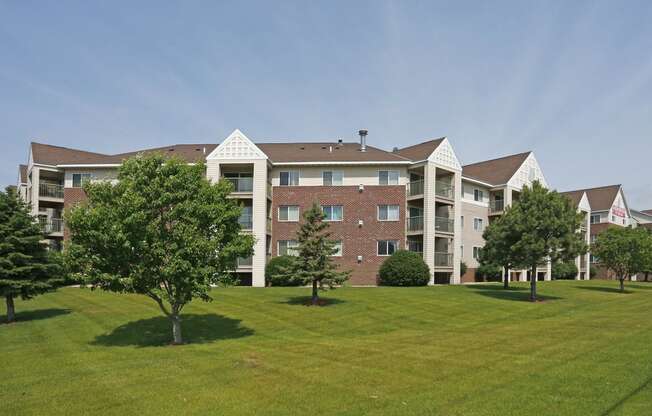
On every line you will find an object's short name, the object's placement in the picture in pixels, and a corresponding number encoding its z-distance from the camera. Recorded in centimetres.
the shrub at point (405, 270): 3703
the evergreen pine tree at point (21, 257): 2323
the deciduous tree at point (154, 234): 1741
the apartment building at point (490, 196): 4719
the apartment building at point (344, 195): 3953
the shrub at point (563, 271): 5453
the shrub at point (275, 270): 3734
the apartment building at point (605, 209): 6662
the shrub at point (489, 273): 4391
